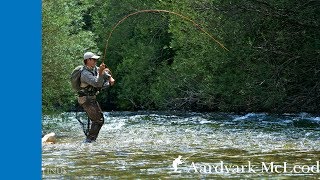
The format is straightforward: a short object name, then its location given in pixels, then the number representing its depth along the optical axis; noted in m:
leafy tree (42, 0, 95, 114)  16.56
